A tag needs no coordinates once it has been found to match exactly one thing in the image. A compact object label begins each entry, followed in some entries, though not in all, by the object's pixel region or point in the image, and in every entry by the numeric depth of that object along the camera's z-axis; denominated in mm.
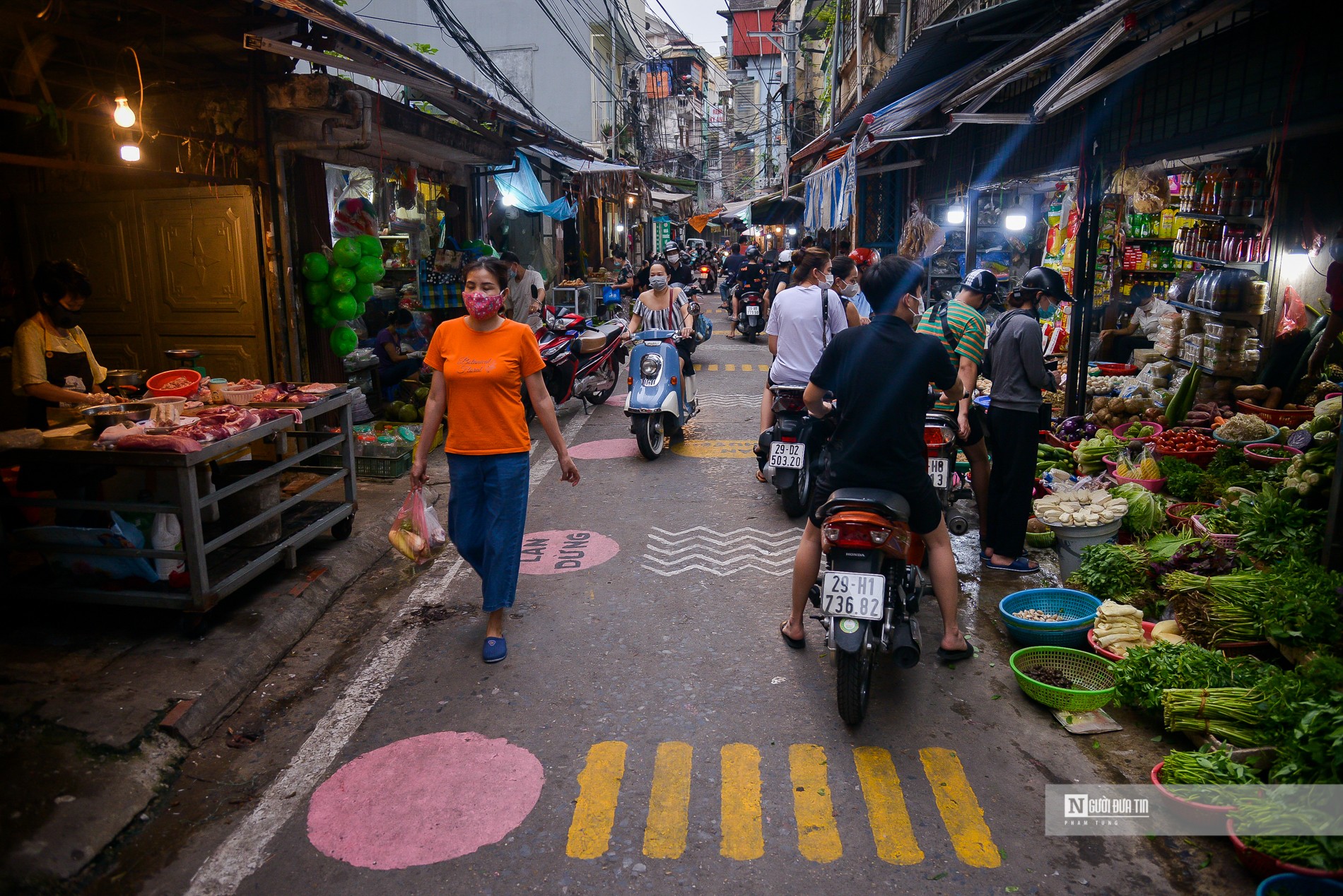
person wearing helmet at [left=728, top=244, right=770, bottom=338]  18391
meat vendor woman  5461
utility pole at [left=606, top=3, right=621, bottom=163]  26752
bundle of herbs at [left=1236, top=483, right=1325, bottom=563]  4555
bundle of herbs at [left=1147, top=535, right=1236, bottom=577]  4781
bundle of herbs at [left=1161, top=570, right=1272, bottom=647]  4117
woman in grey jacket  5547
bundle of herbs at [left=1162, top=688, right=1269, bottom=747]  3434
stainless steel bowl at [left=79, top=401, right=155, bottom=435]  4855
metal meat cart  4430
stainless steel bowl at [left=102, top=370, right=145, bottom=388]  6020
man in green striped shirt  5586
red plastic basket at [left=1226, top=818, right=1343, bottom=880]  2756
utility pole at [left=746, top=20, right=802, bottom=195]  36406
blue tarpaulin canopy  13555
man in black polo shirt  4027
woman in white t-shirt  6898
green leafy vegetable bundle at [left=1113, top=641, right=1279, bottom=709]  3805
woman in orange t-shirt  4527
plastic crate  7949
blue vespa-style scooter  8617
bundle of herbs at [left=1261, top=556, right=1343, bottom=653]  3748
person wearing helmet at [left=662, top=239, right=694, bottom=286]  14638
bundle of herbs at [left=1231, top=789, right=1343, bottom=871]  2740
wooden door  6906
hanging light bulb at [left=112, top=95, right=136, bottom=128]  5793
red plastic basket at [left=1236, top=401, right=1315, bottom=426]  6652
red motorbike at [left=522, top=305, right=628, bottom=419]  10172
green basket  3979
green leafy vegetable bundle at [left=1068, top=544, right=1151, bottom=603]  5023
